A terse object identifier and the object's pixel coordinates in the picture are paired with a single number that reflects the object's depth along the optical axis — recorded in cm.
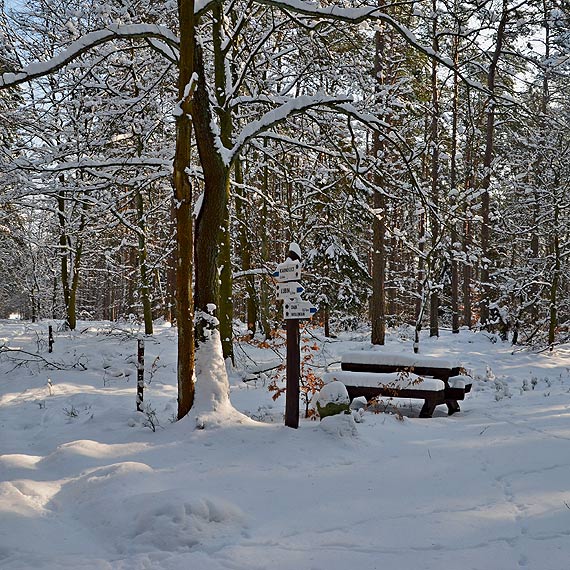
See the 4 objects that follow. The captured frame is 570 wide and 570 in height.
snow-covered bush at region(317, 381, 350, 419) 641
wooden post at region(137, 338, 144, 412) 753
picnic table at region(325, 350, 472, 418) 811
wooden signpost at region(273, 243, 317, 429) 634
